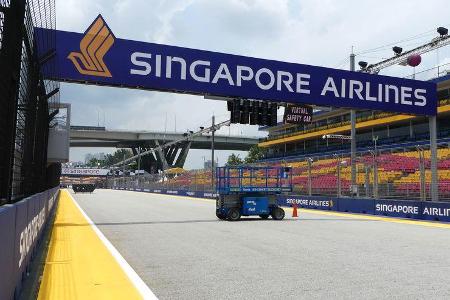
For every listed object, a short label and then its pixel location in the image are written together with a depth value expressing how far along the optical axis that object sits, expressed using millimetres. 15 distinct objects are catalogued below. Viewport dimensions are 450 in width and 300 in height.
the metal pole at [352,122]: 27359
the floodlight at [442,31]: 31188
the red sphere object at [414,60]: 31884
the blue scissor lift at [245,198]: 17906
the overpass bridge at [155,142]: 107888
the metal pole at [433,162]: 19812
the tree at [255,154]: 105875
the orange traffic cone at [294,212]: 19400
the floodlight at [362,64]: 34938
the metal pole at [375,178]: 21422
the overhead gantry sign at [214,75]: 16797
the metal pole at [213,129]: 41719
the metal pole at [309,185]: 26381
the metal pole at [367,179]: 22173
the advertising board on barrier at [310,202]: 24812
